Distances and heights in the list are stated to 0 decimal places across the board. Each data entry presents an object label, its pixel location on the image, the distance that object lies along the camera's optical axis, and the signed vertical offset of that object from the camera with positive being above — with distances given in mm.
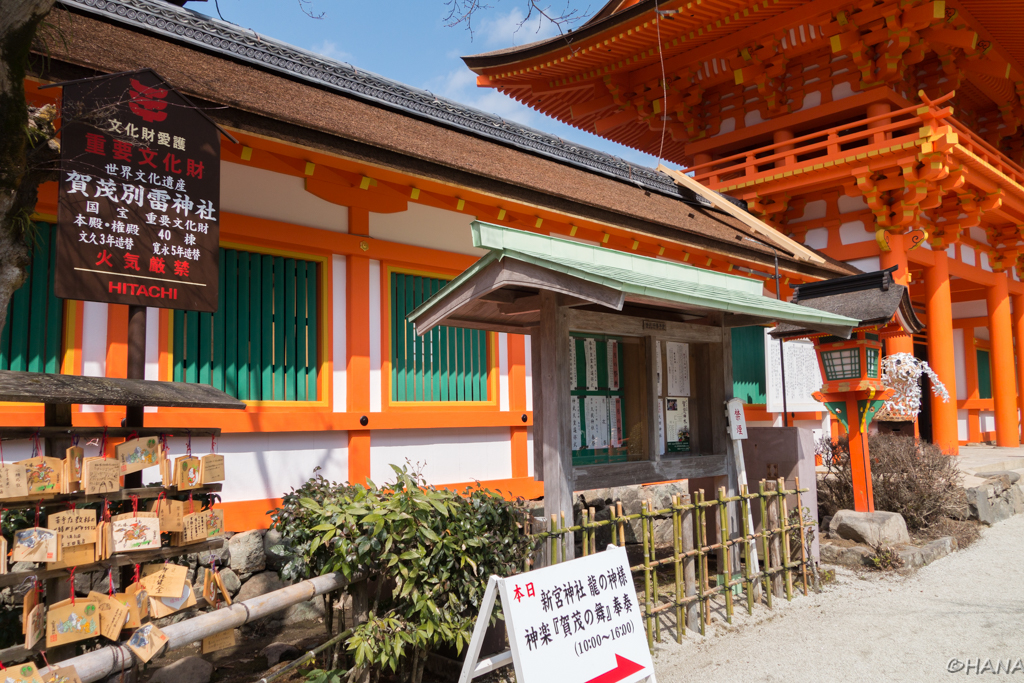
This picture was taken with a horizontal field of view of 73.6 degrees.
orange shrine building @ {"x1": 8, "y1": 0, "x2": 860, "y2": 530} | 4633 +1132
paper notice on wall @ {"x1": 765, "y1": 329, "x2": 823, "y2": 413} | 10922 +293
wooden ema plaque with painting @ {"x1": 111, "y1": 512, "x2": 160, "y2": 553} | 2825 -498
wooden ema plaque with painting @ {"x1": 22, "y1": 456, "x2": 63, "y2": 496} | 2605 -234
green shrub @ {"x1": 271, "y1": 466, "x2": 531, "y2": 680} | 3371 -780
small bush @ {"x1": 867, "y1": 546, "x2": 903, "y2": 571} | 6473 -1590
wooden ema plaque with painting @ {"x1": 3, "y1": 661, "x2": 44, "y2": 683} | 2295 -871
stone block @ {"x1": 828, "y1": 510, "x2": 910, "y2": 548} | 6789 -1348
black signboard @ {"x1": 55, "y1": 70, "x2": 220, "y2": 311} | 3338 +1125
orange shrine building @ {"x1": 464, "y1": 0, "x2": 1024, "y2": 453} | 10484 +5153
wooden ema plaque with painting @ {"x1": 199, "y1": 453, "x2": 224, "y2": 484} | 3158 -275
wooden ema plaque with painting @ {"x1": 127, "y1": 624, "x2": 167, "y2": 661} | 2672 -902
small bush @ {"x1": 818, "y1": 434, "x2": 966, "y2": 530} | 7727 -1041
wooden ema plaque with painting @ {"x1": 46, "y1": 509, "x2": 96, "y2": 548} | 2655 -439
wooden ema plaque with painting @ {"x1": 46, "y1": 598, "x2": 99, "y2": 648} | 2631 -810
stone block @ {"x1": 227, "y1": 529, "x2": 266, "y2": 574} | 5070 -1072
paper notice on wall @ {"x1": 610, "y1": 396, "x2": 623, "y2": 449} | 5000 -160
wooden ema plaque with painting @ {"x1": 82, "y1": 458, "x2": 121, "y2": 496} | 2766 -260
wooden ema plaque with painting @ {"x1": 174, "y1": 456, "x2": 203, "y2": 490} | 3082 -284
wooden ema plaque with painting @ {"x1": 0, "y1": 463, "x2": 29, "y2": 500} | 2506 -243
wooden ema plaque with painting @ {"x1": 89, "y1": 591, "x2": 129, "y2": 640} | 2693 -796
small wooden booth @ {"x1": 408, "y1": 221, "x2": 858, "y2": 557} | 3857 +397
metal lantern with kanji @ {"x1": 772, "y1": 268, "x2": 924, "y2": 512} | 6793 +385
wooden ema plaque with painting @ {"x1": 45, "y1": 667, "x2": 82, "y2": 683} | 2375 -909
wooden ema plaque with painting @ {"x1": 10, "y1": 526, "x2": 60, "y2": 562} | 2576 -498
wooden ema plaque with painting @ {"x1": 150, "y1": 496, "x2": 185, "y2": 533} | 3016 -451
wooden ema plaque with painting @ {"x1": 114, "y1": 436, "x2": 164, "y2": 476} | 2971 -186
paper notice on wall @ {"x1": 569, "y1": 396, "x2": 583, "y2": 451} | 4707 -182
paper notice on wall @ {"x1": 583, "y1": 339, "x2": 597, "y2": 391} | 4875 +278
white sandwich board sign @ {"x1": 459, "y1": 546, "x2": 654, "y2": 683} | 2967 -1035
